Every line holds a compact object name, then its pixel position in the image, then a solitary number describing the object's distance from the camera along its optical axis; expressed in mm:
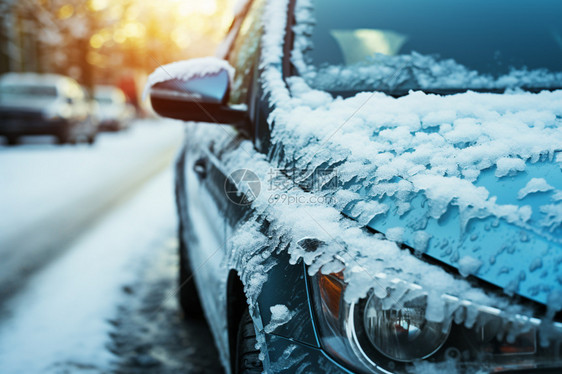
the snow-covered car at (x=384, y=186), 1186
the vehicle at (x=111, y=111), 23000
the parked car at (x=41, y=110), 14138
